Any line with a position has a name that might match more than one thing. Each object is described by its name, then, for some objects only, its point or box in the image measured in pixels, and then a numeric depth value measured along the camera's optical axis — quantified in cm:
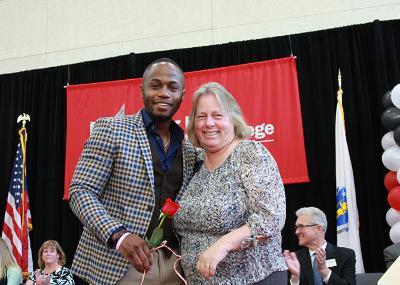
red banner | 569
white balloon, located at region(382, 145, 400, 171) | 473
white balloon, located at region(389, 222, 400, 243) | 460
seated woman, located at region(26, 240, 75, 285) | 534
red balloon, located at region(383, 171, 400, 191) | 485
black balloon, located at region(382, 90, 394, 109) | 492
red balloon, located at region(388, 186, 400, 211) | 464
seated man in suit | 398
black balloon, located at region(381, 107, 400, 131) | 477
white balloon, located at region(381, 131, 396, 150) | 489
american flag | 623
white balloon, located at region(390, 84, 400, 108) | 474
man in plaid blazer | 174
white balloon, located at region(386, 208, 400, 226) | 478
